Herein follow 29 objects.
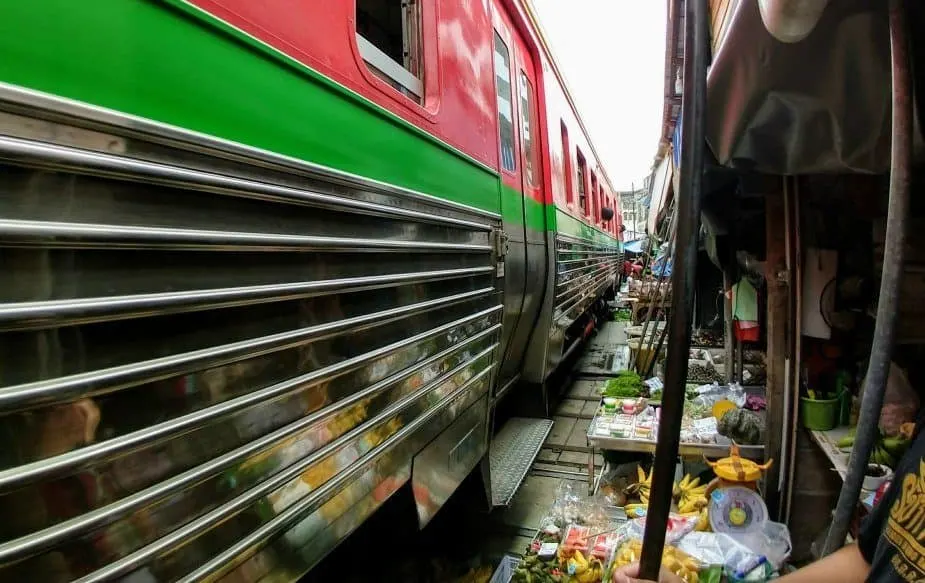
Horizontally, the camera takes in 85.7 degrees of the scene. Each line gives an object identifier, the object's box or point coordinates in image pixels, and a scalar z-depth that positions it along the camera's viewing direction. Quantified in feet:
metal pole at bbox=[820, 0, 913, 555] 2.58
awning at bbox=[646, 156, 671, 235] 26.09
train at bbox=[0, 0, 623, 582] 2.49
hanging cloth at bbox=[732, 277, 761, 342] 14.48
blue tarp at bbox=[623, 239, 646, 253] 66.47
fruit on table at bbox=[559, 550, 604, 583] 8.71
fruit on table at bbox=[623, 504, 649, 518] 10.25
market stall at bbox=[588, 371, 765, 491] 11.46
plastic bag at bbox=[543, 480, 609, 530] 10.64
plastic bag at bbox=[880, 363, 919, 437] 7.91
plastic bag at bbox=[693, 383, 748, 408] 13.71
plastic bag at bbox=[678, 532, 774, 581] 7.79
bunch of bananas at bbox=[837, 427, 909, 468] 7.68
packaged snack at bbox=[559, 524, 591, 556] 9.41
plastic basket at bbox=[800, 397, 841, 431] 9.41
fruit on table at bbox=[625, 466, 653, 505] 11.62
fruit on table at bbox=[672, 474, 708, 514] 10.42
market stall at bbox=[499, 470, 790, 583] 7.98
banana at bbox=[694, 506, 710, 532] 9.48
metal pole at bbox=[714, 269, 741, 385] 16.70
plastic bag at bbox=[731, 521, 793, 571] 8.24
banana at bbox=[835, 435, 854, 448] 8.36
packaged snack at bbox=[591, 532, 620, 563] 9.16
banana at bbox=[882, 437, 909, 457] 7.66
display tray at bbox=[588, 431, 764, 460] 11.13
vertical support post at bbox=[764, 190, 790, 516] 10.59
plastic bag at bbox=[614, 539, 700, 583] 7.80
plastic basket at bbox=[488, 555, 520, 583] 8.98
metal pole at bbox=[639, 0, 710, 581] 2.40
